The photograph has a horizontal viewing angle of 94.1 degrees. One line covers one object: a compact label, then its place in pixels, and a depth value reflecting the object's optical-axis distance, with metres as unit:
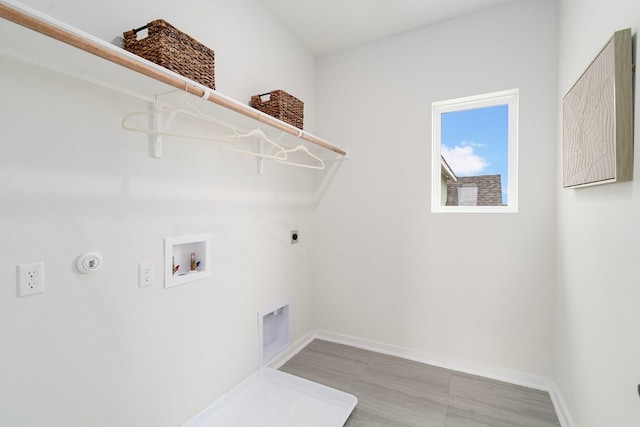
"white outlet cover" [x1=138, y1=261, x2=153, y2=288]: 1.49
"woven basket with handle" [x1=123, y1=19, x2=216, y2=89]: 1.29
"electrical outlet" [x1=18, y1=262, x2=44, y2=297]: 1.10
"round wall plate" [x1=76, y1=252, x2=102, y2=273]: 1.25
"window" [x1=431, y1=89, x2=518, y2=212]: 2.37
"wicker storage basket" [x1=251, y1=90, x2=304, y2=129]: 2.10
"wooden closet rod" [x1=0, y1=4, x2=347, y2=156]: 0.83
